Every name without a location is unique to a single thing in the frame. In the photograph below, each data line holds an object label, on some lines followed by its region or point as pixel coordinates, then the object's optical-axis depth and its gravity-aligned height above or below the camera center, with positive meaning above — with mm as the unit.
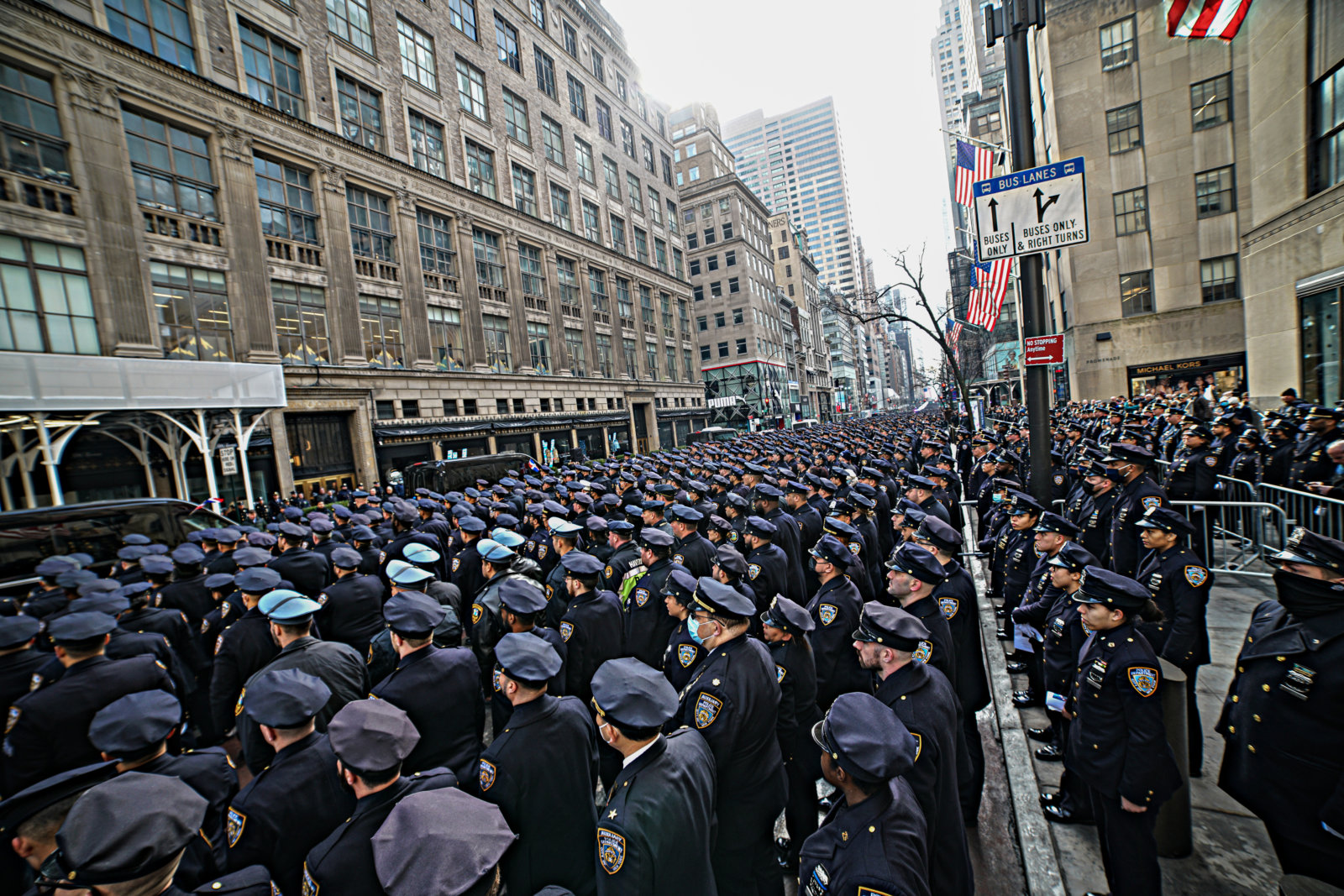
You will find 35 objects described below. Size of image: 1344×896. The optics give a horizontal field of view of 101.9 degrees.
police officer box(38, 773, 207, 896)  1904 -1295
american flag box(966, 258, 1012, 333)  15117 +2616
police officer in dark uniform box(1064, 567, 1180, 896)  3137 -2180
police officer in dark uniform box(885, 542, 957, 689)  4254 -1561
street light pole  6754 +2955
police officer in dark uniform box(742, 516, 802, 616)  6234 -1801
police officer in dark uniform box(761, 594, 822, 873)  4016 -2294
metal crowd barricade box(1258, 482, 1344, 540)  6695 -2146
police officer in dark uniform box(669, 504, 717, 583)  6870 -1663
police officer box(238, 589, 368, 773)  4195 -1523
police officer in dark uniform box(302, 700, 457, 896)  2273 -1549
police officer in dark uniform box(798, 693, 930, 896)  2102 -1702
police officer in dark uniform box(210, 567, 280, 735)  5078 -1801
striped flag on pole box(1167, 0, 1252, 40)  11203 +7177
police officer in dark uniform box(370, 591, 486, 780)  3758 -1703
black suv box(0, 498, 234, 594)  10070 -976
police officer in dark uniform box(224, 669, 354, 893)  2816 -1774
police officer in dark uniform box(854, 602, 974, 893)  2869 -1805
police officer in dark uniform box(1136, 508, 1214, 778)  4367 -1915
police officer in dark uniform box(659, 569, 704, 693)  4336 -1800
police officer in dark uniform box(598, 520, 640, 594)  6777 -1677
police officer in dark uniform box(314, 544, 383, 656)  6027 -1694
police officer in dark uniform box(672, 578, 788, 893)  3344 -2120
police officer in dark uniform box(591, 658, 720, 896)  2418 -1759
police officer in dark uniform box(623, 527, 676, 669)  5523 -2056
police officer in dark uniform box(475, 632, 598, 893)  3049 -1944
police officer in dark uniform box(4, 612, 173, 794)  3891 -1601
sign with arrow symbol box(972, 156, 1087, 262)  6941 +2164
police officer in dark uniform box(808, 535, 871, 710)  4598 -1927
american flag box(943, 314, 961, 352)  26234 +2785
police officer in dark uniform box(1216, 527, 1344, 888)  2885 -2041
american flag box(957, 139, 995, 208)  13352 +5540
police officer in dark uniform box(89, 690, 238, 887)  2852 -1560
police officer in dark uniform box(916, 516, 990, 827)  4352 -2256
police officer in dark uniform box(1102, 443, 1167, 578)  6113 -1557
